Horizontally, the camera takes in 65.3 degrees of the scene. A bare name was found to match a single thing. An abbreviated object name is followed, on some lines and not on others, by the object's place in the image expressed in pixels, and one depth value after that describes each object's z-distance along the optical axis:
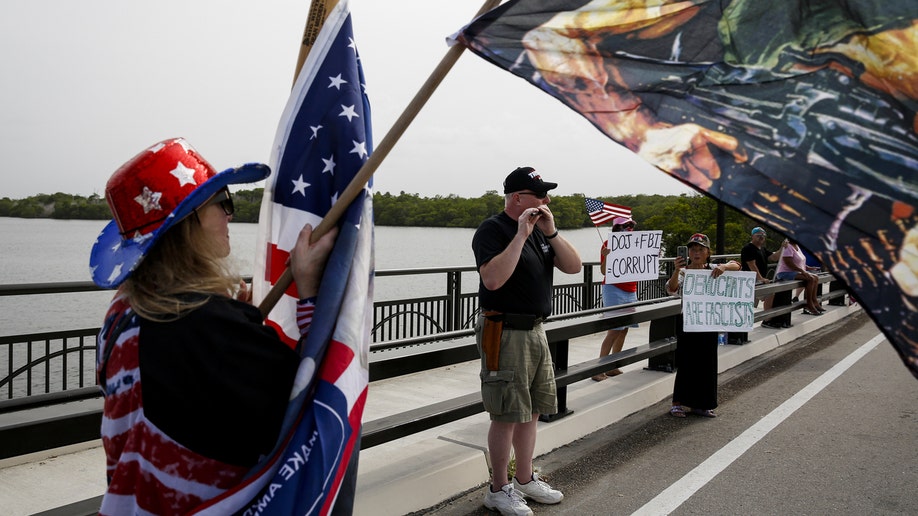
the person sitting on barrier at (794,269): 13.54
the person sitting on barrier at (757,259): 12.52
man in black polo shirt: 4.45
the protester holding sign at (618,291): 8.83
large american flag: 1.82
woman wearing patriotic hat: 1.71
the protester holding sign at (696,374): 7.08
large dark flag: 1.57
